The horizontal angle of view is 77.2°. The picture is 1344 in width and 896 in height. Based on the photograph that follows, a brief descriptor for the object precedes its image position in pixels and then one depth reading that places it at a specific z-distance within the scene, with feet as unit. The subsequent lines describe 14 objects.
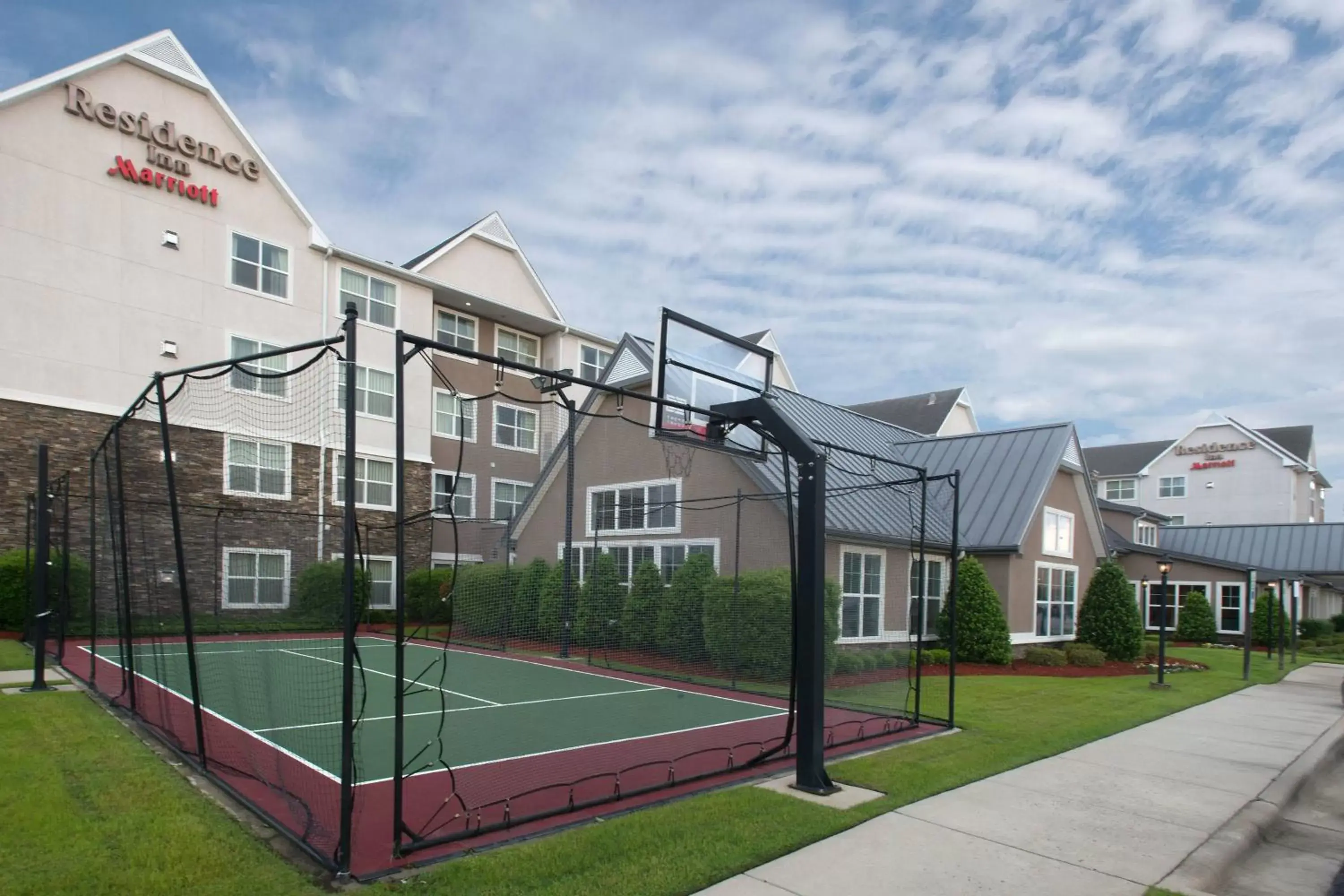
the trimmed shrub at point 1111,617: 60.13
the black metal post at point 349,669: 14.42
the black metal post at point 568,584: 34.22
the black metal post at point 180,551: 19.33
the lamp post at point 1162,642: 44.73
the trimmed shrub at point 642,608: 39.99
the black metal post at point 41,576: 31.17
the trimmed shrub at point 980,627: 51.88
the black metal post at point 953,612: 28.30
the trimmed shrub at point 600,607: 38.01
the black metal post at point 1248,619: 50.19
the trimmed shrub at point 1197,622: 82.43
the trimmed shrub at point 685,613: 40.55
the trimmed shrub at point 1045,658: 55.09
